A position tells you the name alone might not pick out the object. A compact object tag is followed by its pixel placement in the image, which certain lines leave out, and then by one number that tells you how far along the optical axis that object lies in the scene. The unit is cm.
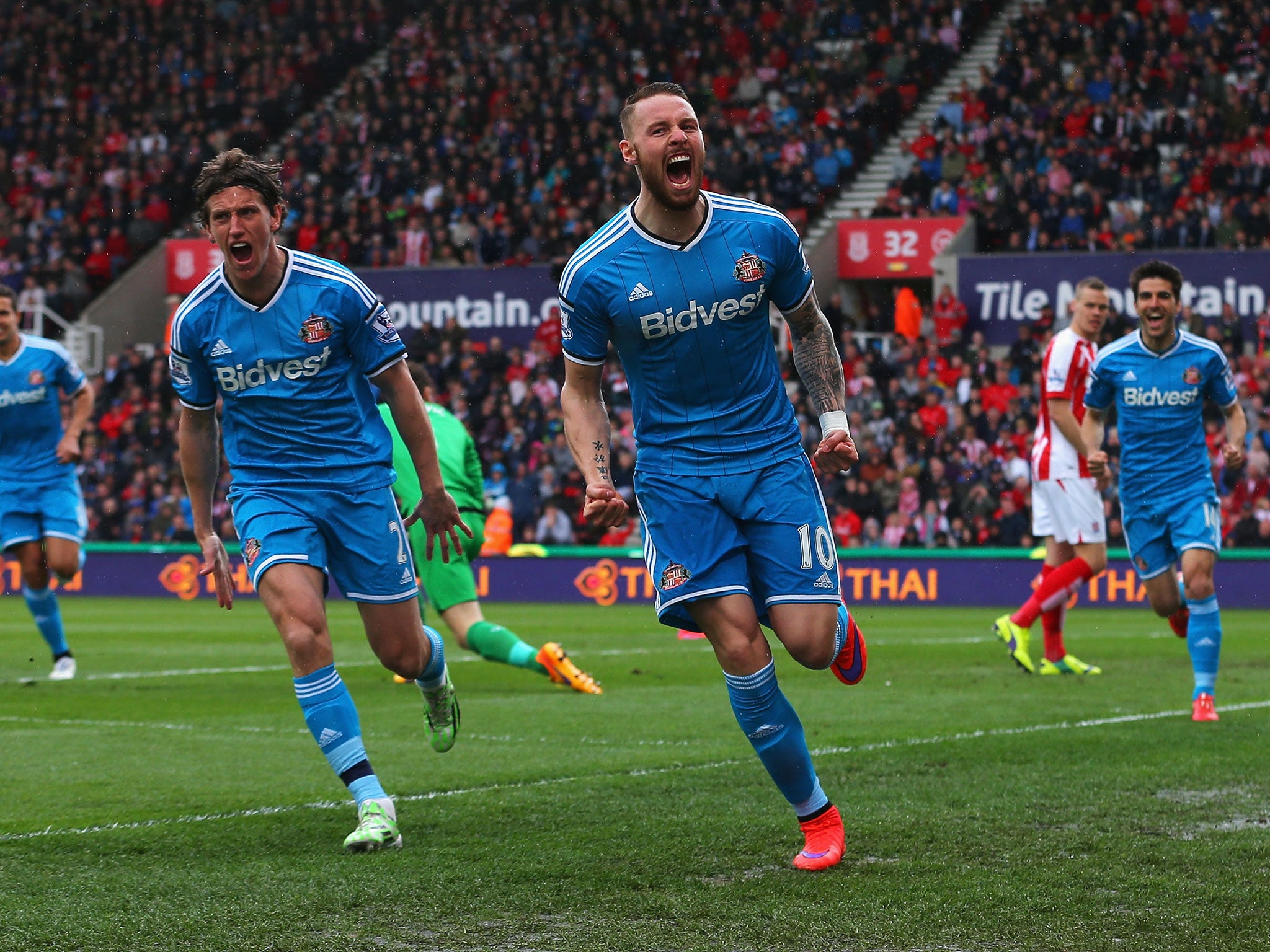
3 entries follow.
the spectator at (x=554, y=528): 2381
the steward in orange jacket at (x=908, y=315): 2531
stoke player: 1124
